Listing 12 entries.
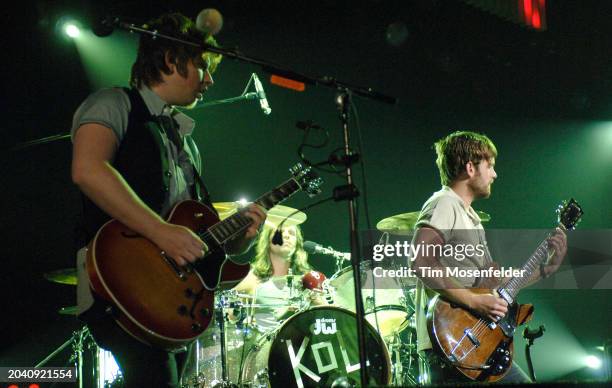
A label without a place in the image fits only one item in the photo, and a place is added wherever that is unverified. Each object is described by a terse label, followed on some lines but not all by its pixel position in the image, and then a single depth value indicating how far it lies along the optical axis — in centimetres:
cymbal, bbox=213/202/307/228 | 610
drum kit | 527
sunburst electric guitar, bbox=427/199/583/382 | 351
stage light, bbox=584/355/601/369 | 757
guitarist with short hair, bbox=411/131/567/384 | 360
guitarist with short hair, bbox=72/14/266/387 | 234
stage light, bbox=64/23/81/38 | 676
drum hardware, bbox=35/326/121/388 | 567
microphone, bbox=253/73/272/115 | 567
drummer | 602
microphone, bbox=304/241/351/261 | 637
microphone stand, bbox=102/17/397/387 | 258
